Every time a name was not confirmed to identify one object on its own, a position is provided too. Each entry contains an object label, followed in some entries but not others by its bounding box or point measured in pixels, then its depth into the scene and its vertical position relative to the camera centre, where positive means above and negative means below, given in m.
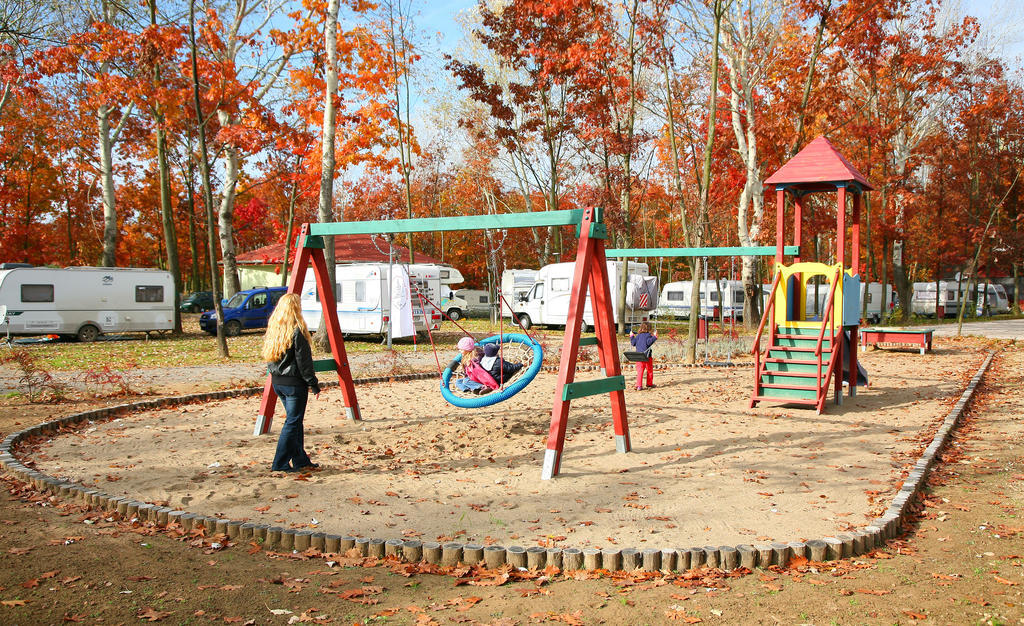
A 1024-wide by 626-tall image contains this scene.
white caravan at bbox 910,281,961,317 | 45.59 -0.25
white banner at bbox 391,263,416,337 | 18.54 -0.24
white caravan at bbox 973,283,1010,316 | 47.09 -0.47
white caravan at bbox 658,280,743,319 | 35.72 -0.13
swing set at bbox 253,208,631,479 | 6.59 -0.13
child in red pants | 11.95 -0.80
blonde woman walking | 6.72 -0.71
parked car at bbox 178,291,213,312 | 38.72 -0.12
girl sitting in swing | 8.66 -0.92
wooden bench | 19.02 -1.13
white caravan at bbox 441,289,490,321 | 40.90 -0.17
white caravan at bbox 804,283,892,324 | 40.62 -0.21
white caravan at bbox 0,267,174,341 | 21.09 +0.02
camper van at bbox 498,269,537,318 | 32.53 +0.72
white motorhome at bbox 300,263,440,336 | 21.02 -0.06
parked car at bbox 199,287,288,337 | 24.98 -0.39
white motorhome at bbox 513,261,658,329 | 25.83 +0.03
